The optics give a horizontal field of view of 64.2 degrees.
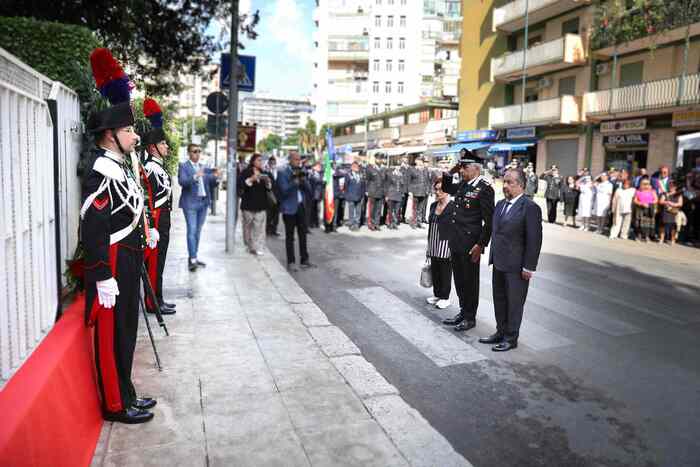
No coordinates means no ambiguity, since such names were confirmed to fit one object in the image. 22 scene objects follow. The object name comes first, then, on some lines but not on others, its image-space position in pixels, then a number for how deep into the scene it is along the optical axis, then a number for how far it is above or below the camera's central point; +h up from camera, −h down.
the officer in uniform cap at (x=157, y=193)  6.02 -0.21
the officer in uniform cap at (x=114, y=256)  3.24 -0.50
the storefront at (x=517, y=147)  29.50 +1.92
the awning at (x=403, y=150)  45.71 +2.65
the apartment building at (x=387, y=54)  72.25 +16.73
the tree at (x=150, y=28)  9.02 +2.60
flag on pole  13.93 -0.46
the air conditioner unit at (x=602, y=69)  25.42 +5.32
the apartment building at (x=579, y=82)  21.53 +4.89
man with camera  9.41 -0.52
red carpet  2.19 -1.06
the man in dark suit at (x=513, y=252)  5.14 -0.64
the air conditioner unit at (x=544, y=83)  28.66 +5.20
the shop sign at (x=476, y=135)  32.38 +2.80
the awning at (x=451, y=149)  33.43 +2.11
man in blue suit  8.47 -0.35
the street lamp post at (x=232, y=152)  10.16 +0.43
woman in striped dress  6.67 -0.87
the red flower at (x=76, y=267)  3.77 -0.65
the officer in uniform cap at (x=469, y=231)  5.94 -0.53
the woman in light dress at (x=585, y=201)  16.39 -0.47
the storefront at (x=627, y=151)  23.45 +1.54
